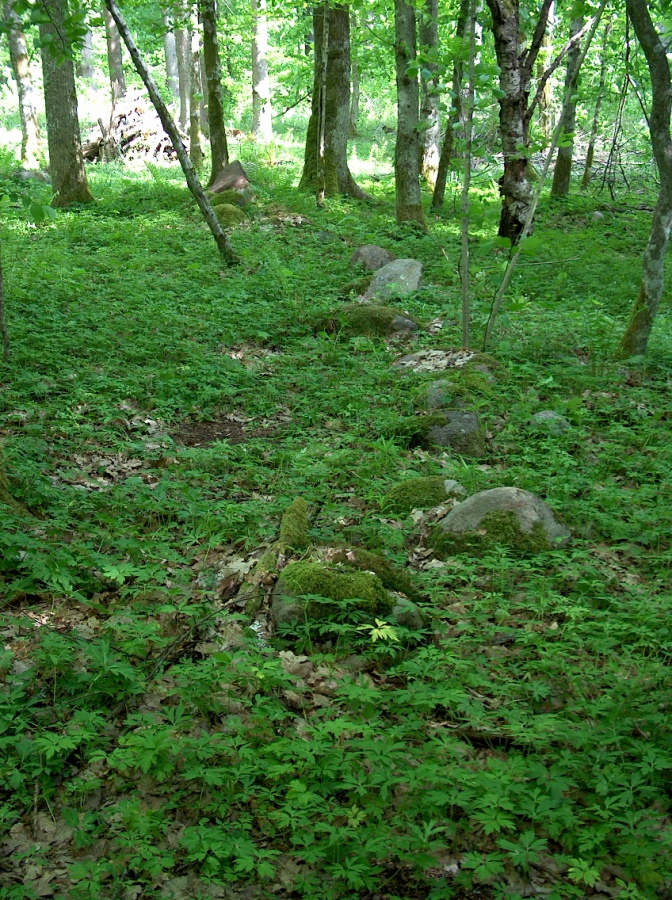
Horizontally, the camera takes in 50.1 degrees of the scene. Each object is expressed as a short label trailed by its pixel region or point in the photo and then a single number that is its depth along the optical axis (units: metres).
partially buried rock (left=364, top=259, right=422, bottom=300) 10.28
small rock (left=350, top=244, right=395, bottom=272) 11.39
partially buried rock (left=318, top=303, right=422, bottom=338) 9.02
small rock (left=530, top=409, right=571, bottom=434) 6.20
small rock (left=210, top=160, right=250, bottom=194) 14.98
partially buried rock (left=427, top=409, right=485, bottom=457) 6.12
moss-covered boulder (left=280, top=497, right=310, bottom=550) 4.47
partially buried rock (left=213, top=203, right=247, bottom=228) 13.45
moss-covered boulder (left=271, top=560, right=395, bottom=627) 3.85
